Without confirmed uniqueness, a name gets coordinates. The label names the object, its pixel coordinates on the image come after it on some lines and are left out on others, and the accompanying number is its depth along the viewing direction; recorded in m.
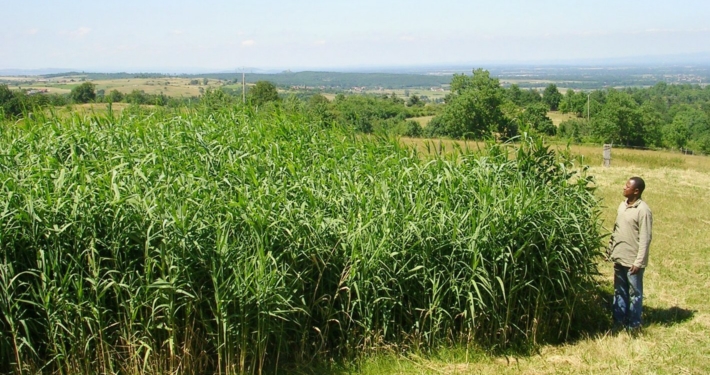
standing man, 5.50
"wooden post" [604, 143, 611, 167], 20.61
